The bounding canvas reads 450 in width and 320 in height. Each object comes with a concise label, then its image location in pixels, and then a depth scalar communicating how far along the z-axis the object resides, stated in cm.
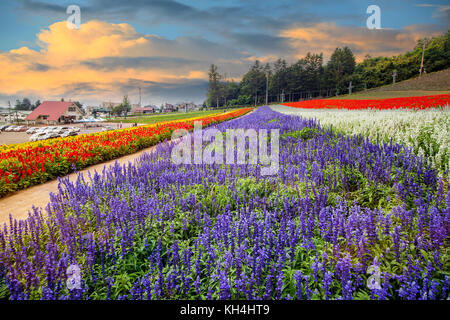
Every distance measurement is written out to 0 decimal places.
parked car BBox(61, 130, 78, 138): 2686
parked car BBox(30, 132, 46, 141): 2341
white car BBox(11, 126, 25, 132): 4758
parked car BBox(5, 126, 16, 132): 4842
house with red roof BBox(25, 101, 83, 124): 6322
